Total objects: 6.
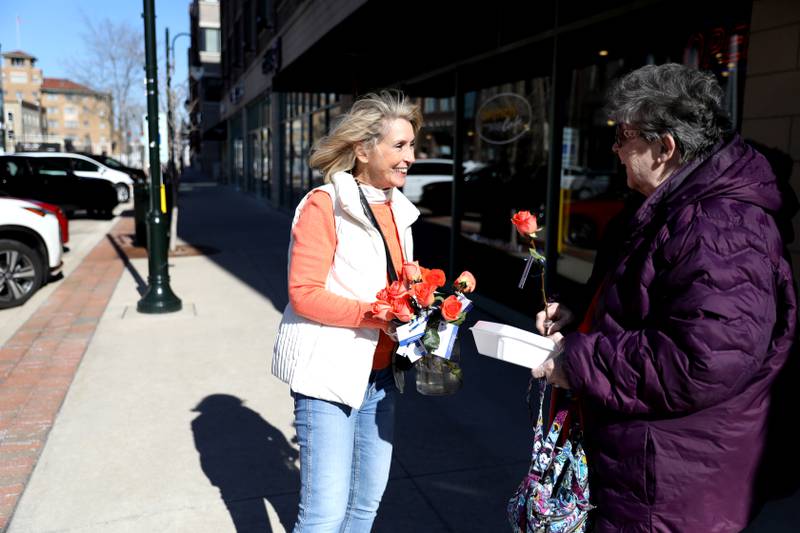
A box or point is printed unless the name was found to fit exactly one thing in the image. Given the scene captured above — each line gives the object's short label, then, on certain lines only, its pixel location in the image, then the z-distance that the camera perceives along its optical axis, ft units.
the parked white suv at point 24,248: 26.05
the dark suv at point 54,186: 58.03
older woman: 5.02
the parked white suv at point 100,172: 70.18
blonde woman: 7.20
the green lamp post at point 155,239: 23.38
